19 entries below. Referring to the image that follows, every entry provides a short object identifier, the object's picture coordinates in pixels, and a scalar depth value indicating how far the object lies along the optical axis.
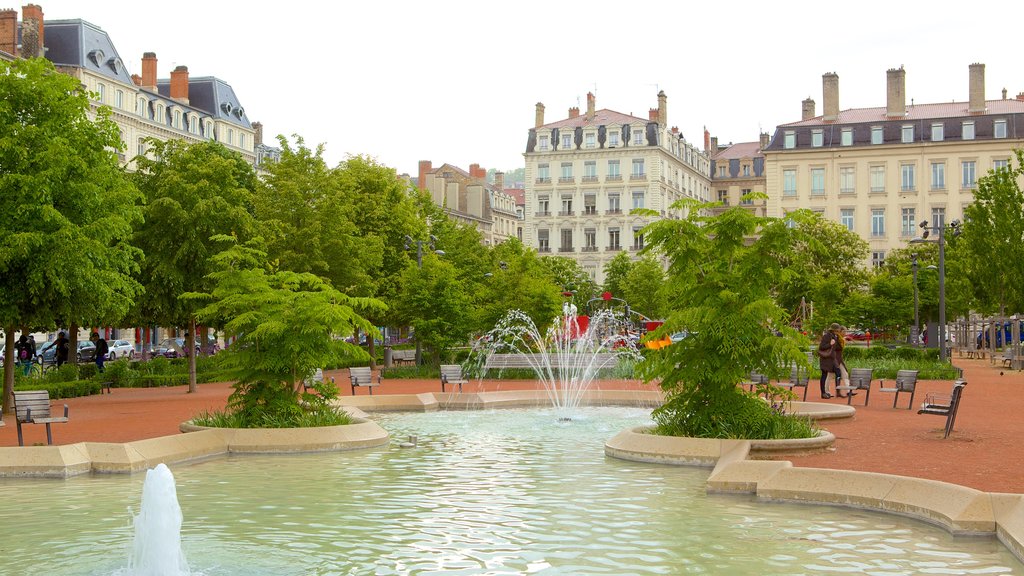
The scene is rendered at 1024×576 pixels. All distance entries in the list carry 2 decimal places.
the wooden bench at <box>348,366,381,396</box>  26.38
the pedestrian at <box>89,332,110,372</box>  36.75
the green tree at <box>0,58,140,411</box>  21.17
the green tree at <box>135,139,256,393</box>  29.97
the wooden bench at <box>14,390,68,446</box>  16.22
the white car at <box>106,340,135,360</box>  57.78
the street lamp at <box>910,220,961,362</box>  37.01
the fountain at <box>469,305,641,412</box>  32.41
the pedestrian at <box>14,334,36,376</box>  40.16
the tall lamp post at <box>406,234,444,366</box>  38.34
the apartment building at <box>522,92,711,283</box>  98.81
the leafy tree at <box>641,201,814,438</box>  15.87
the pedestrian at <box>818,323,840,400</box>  26.56
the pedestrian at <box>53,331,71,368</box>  38.31
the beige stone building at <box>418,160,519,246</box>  114.31
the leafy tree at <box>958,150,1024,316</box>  40.03
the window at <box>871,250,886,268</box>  79.12
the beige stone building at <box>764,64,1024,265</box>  78.56
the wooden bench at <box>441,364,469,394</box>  27.75
